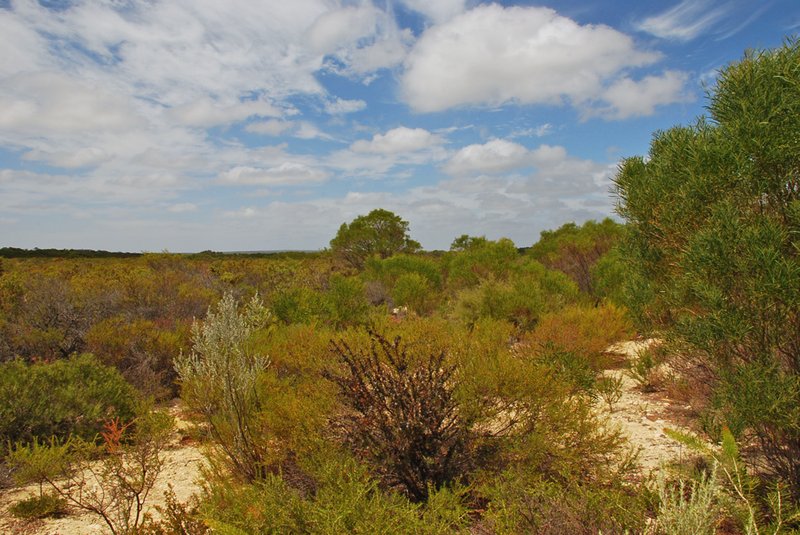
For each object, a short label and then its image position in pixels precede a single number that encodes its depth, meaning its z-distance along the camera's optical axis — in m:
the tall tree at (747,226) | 3.29
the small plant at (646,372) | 7.70
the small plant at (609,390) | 6.82
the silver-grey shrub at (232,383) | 4.61
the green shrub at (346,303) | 12.43
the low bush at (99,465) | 3.84
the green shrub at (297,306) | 11.75
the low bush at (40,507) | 4.45
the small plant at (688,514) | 2.34
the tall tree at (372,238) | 28.59
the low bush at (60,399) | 5.80
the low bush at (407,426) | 4.11
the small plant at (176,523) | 3.71
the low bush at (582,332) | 8.57
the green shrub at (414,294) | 16.56
